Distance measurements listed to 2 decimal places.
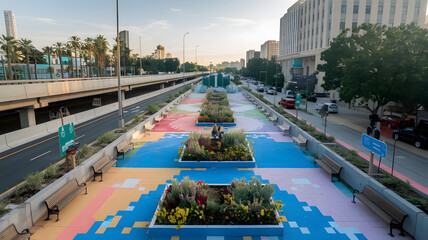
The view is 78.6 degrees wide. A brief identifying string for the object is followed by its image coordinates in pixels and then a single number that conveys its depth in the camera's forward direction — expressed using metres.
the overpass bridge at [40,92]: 21.00
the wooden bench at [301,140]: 16.71
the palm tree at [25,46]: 64.50
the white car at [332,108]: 36.62
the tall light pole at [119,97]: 20.66
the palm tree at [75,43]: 80.87
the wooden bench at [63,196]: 8.54
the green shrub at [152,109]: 28.52
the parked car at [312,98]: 52.12
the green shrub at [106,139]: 16.13
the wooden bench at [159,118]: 24.82
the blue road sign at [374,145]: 9.36
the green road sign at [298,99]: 25.17
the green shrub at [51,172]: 10.86
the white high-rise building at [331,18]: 59.19
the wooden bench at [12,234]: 6.56
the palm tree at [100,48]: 89.25
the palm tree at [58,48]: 79.72
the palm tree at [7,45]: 55.53
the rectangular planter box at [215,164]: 13.33
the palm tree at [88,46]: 85.18
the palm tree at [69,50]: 82.06
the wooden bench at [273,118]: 25.50
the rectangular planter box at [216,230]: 7.69
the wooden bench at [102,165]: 11.78
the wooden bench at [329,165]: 11.62
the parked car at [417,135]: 18.84
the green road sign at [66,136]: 10.84
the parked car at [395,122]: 26.31
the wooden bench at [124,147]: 14.69
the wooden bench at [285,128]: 20.66
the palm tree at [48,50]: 79.92
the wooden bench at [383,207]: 7.65
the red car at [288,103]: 40.12
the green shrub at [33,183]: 9.64
